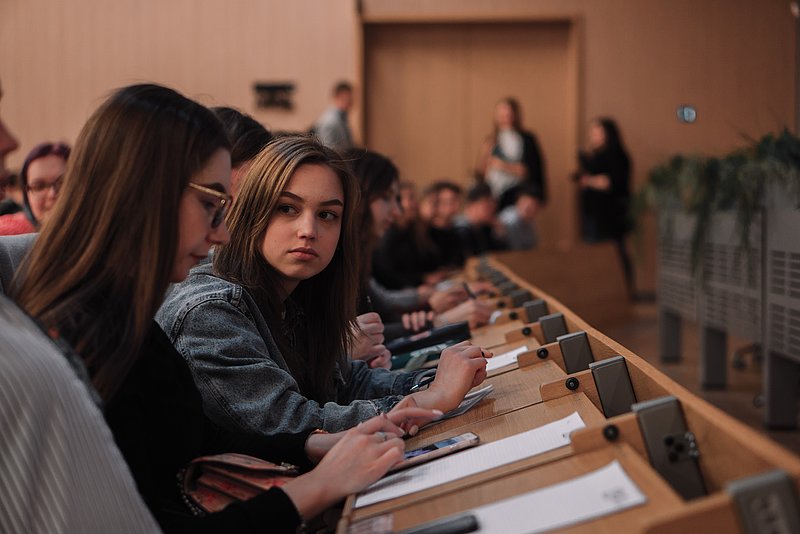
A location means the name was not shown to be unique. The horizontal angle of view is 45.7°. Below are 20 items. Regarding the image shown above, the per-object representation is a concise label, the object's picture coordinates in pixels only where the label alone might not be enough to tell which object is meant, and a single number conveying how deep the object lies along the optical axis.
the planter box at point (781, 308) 4.26
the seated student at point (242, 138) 2.57
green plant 4.48
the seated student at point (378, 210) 3.81
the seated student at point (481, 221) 7.96
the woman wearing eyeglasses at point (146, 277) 1.36
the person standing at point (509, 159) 9.59
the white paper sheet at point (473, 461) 1.50
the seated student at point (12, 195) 3.52
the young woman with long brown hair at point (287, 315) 1.89
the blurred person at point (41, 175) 3.45
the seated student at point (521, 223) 8.87
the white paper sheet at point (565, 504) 1.17
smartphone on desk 1.66
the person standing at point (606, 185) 9.73
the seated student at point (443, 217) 7.30
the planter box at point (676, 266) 6.29
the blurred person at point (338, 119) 8.78
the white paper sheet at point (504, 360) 2.46
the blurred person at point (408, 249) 6.30
